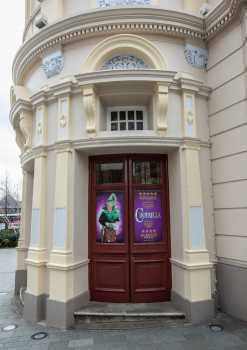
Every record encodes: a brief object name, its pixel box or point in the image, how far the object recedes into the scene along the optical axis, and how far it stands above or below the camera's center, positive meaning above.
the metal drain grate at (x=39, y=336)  4.60 -2.00
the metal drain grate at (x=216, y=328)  4.65 -1.93
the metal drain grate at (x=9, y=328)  5.02 -2.04
